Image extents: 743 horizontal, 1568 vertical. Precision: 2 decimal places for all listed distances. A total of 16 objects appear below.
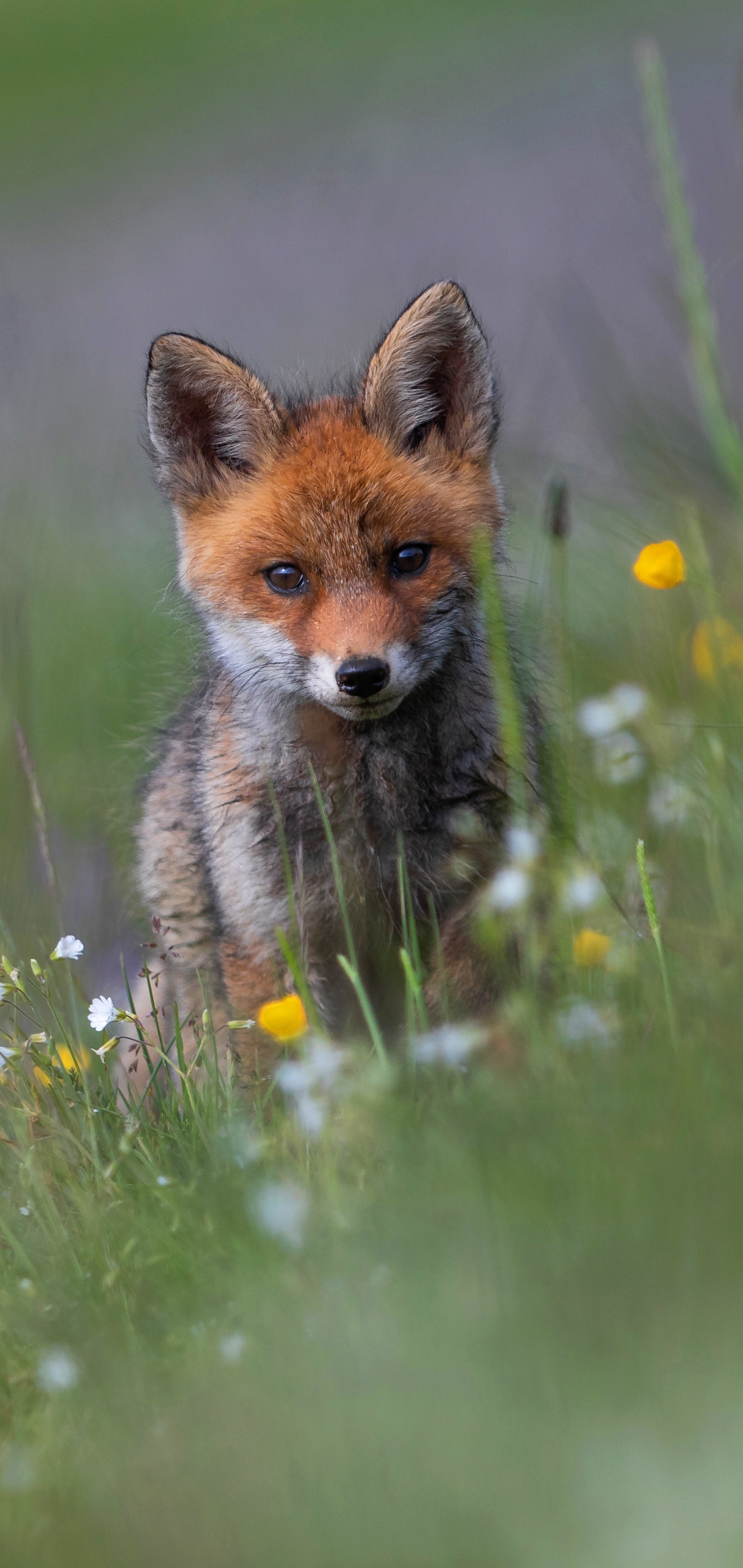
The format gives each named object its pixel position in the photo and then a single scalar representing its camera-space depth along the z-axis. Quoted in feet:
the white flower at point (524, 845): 14.96
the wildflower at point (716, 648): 16.47
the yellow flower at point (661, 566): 17.28
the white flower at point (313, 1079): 13.19
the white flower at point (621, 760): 19.39
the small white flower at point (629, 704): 19.57
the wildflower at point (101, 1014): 16.92
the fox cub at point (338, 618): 20.99
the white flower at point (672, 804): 18.90
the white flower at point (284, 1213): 11.84
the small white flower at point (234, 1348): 11.61
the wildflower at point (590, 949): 16.14
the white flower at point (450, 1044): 13.15
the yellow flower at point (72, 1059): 17.83
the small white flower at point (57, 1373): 12.38
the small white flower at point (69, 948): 17.29
